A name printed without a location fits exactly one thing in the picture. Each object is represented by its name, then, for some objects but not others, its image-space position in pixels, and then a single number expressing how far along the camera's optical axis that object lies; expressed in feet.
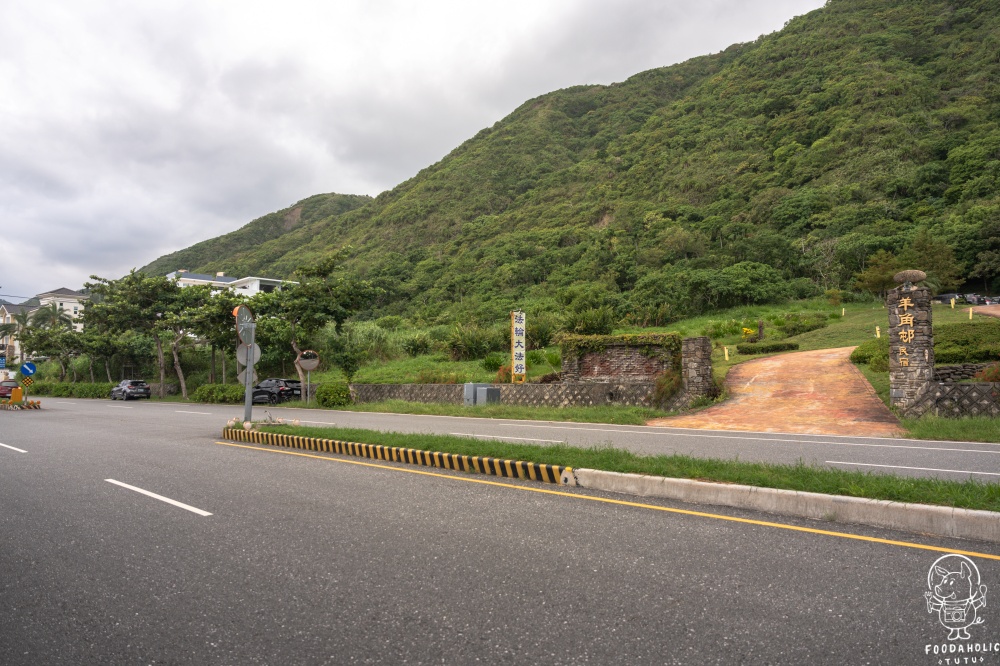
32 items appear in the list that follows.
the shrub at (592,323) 90.41
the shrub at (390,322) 194.06
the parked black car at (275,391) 100.01
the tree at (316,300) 94.79
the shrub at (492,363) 95.61
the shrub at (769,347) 82.64
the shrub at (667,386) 61.41
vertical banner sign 74.08
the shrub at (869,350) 66.49
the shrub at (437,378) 84.53
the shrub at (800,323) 99.66
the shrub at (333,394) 84.99
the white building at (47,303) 293.43
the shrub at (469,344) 111.96
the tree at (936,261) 140.46
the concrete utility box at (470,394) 71.82
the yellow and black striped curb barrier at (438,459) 25.22
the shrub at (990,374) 47.17
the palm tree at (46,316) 201.05
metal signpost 46.83
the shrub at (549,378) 76.24
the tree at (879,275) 130.82
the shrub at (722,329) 105.60
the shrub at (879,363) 61.98
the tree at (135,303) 116.57
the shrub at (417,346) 130.21
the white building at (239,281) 285.23
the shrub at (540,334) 108.51
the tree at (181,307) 113.50
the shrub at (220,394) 100.17
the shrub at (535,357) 93.76
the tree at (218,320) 101.04
